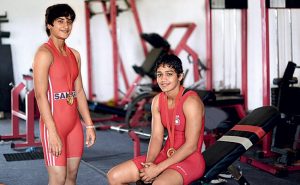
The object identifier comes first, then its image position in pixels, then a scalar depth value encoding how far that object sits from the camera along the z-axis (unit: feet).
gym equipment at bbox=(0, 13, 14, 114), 24.16
